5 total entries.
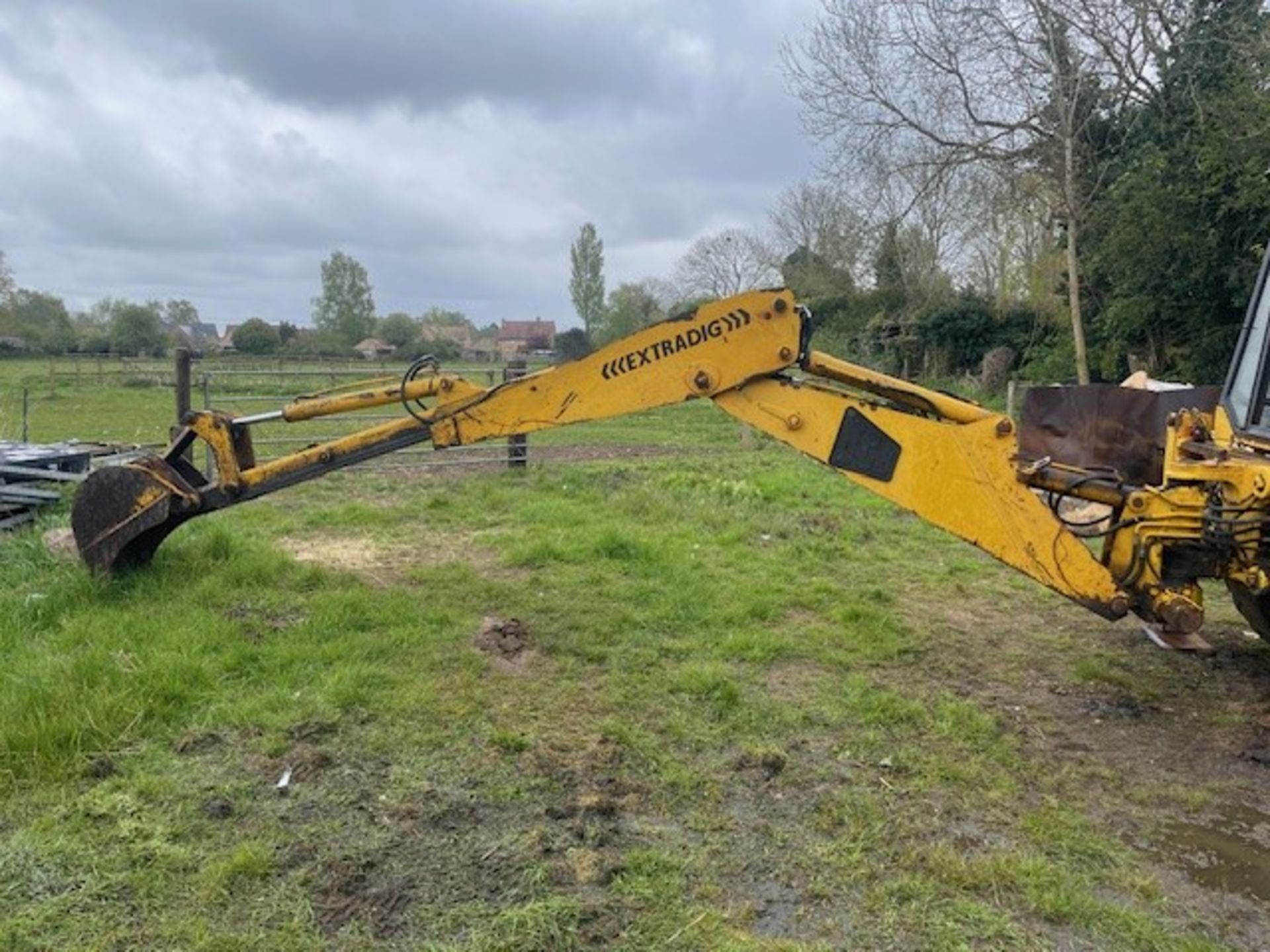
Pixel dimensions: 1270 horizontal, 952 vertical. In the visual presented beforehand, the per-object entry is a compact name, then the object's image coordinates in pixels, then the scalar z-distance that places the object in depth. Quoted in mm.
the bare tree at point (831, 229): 31375
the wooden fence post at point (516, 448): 12164
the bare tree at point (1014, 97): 18609
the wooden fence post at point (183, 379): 10359
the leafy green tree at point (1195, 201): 16172
